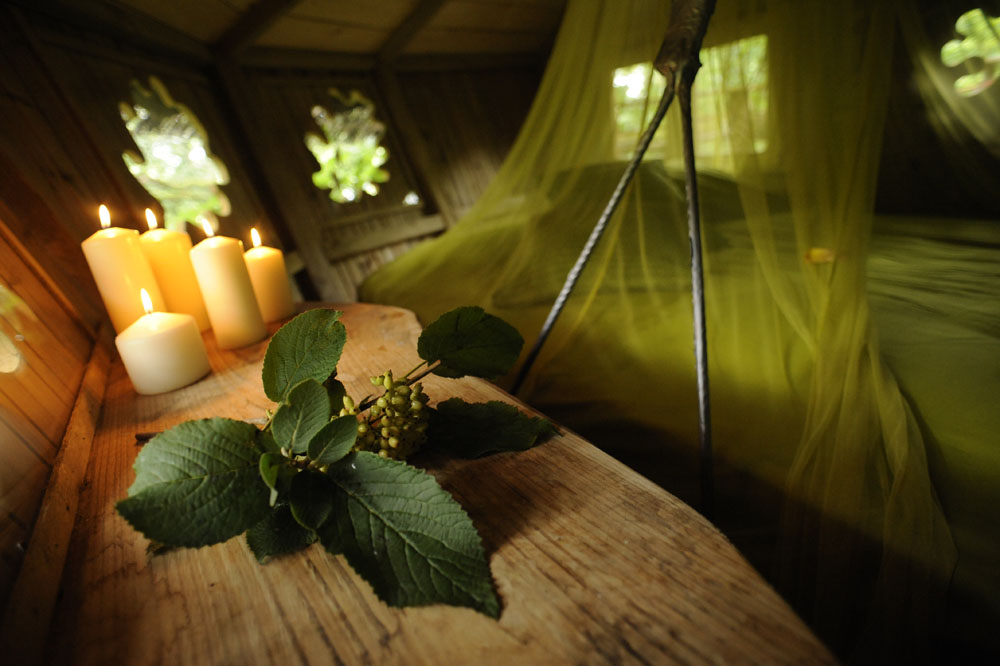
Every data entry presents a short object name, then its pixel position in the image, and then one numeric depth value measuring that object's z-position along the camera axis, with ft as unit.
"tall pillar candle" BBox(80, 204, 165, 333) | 2.73
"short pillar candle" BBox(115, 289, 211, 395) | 2.36
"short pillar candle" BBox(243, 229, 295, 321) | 3.39
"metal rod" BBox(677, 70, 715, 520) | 2.36
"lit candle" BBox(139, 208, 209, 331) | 3.12
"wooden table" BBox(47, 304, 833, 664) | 0.97
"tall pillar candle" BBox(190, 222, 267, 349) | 2.85
